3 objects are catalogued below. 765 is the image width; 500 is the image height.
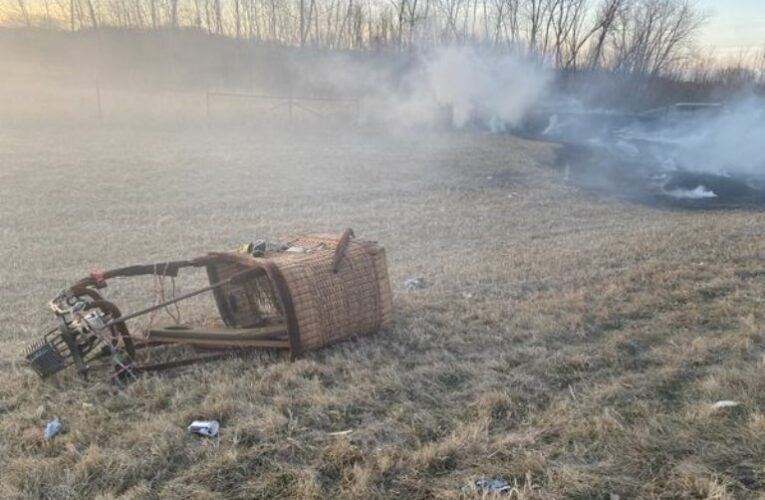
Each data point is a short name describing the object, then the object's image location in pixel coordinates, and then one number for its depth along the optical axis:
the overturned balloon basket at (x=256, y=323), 4.05
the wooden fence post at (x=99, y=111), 23.37
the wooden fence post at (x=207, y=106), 24.98
